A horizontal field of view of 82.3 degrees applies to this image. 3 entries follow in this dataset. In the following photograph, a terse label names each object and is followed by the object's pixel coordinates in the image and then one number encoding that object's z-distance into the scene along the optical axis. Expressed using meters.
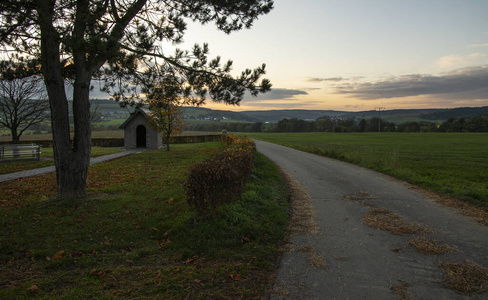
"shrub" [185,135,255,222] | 5.52
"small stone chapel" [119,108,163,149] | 32.00
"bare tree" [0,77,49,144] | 24.28
